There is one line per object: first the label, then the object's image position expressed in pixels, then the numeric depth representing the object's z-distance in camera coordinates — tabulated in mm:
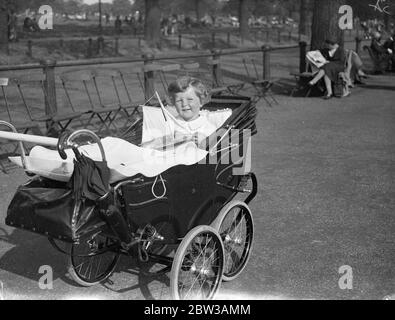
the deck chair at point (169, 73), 9935
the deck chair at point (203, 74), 10977
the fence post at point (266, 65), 14195
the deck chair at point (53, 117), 8414
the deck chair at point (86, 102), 9391
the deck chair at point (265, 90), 13248
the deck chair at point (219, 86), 11613
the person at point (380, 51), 21250
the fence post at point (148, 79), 10402
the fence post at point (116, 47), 29069
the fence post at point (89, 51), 27728
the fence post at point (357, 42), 21416
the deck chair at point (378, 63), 21234
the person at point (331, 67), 14648
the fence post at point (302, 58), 15627
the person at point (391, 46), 21500
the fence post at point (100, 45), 28641
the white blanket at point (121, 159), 3621
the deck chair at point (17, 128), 7852
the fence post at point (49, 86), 8773
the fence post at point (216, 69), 12328
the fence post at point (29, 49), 25600
